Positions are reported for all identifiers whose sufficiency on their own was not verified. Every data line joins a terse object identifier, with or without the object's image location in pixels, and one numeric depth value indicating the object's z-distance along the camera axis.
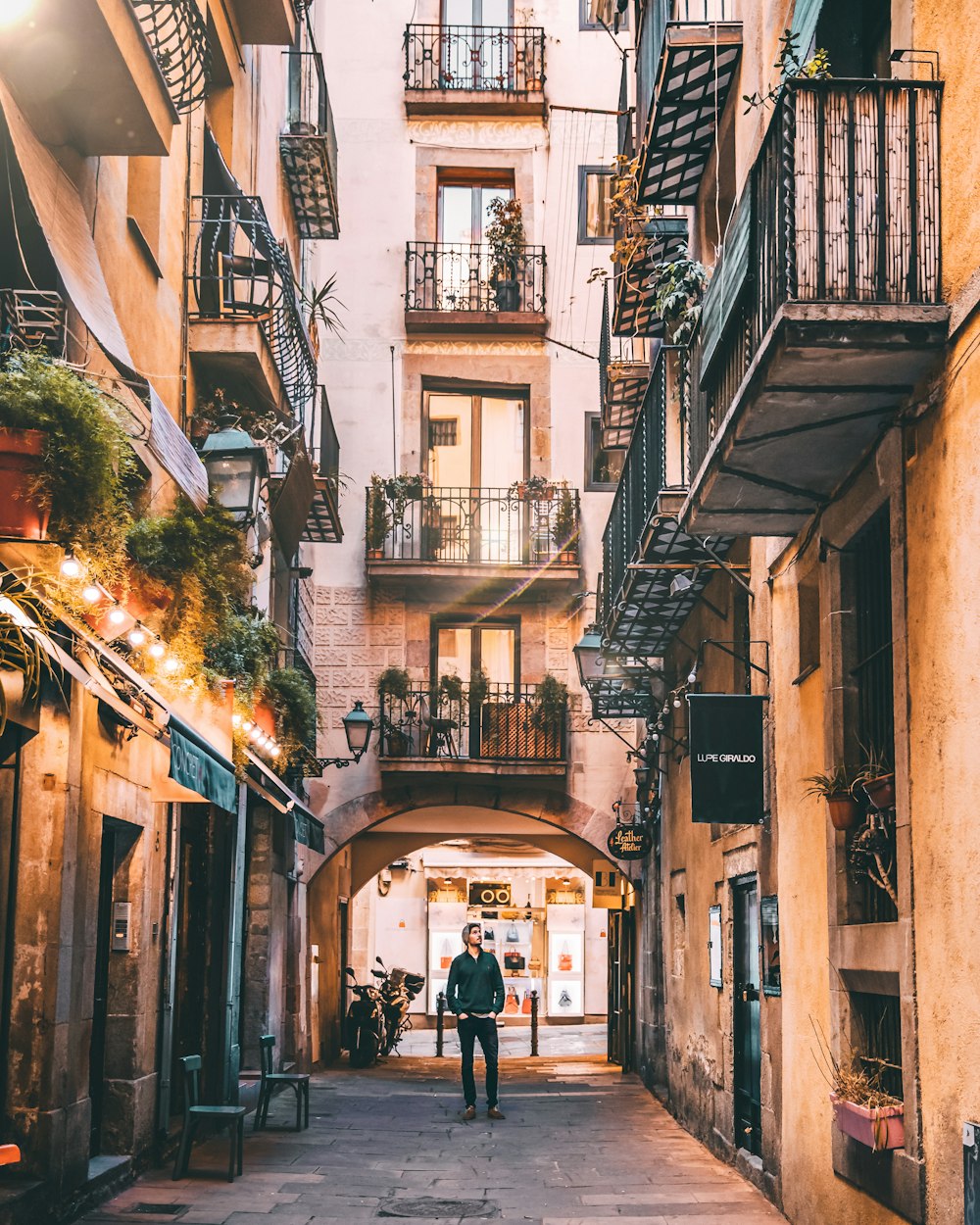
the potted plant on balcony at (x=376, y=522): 23.30
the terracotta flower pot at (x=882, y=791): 8.13
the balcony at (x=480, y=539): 23.20
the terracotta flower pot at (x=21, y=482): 7.98
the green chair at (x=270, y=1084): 14.15
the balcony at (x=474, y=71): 24.62
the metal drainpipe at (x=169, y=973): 12.29
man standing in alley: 15.83
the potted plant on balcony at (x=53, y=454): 8.02
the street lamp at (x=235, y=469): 12.45
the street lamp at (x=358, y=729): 20.98
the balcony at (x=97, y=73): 8.73
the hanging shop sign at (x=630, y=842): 20.80
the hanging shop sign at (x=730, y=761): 11.74
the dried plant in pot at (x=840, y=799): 8.74
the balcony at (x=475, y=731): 23.17
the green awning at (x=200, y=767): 9.81
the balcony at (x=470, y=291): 23.94
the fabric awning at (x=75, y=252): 9.00
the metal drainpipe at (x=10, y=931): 9.22
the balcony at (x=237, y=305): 14.10
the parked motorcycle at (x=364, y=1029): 24.23
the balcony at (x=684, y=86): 12.51
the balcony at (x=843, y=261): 7.12
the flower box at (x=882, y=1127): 7.58
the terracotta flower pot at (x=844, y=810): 8.73
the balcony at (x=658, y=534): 13.15
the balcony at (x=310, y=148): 18.92
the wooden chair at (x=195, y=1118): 11.03
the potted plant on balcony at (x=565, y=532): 23.28
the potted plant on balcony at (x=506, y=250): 24.19
